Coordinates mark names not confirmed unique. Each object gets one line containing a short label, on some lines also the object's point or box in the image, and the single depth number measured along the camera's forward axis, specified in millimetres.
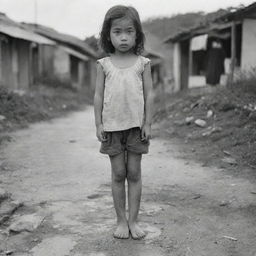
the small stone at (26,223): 2996
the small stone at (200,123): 7578
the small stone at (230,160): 5203
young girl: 2775
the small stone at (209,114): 7948
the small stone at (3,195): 3599
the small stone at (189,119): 8094
